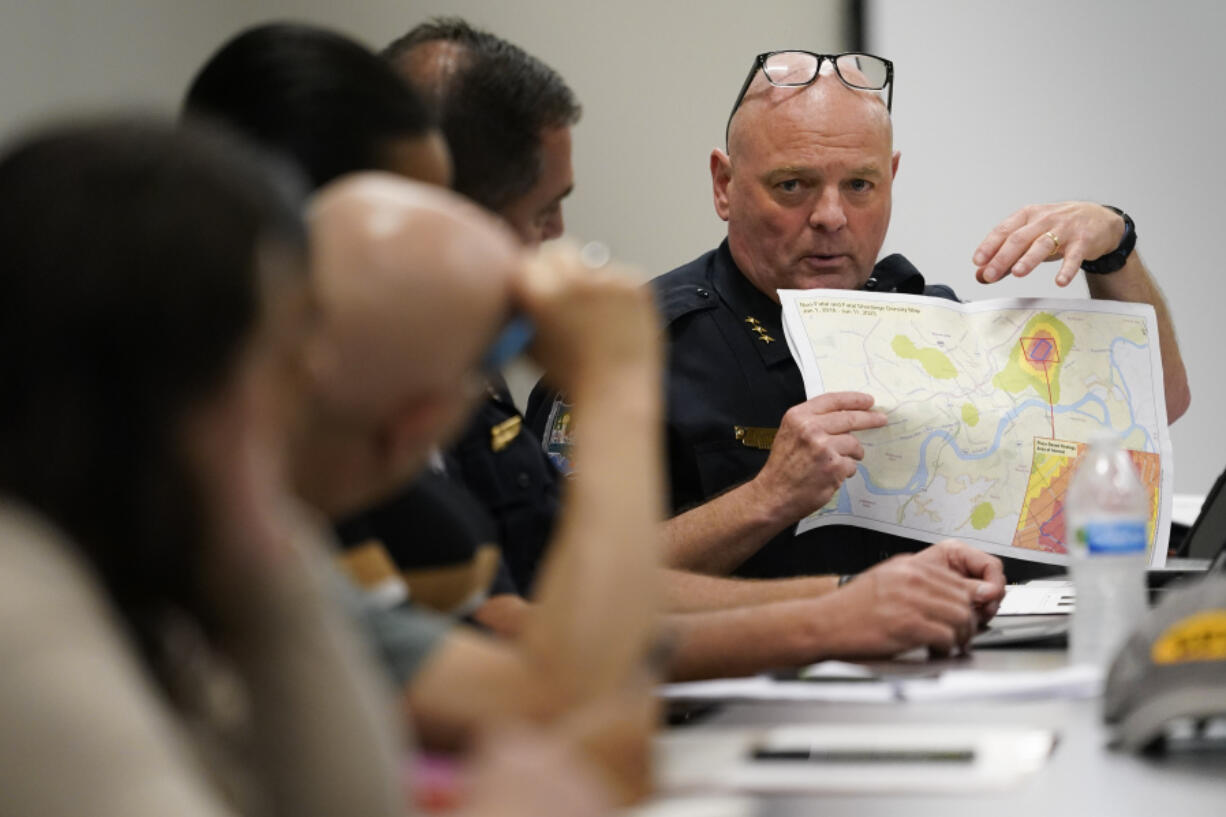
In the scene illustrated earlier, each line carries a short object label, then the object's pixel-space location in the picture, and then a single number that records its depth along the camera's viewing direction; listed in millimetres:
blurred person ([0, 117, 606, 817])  1530
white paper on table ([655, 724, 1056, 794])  3111
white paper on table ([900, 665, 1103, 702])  3883
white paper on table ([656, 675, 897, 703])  3903
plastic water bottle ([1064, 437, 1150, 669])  3971
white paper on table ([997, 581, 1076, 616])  4211
